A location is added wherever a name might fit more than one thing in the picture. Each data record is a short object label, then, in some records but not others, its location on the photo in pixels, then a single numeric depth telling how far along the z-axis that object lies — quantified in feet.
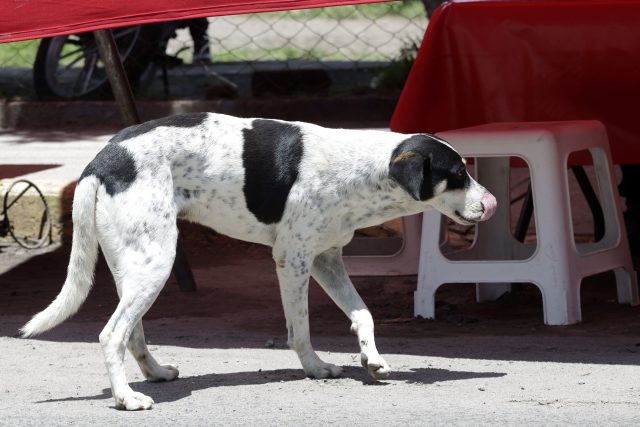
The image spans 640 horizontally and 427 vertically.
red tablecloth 42.88
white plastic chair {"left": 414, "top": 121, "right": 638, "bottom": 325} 36.96
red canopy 32.76
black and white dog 29.53
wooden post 42.75
